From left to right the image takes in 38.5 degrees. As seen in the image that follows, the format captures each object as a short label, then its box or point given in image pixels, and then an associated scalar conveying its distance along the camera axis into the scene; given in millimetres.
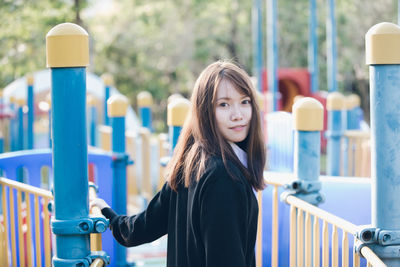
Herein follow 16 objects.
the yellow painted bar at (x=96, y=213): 2425
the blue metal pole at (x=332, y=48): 11695
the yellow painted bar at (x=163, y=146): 6570
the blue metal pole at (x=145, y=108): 8008
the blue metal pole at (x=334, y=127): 7598
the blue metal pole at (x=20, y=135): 8062
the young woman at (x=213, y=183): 1843
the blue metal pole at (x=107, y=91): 8246
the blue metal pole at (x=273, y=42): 11891
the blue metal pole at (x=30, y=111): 7535
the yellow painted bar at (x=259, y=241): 3363
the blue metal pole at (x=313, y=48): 13508
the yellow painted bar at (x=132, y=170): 7521
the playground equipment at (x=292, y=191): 2170
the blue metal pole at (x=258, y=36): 13875
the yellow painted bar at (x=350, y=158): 7078
